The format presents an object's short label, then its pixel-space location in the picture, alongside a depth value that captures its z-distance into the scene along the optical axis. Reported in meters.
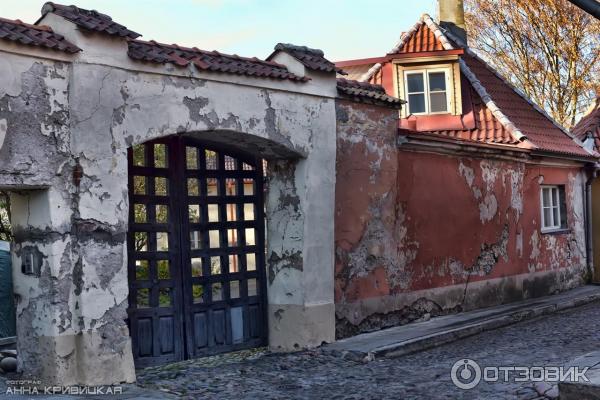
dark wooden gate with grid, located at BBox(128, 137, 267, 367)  8.05
